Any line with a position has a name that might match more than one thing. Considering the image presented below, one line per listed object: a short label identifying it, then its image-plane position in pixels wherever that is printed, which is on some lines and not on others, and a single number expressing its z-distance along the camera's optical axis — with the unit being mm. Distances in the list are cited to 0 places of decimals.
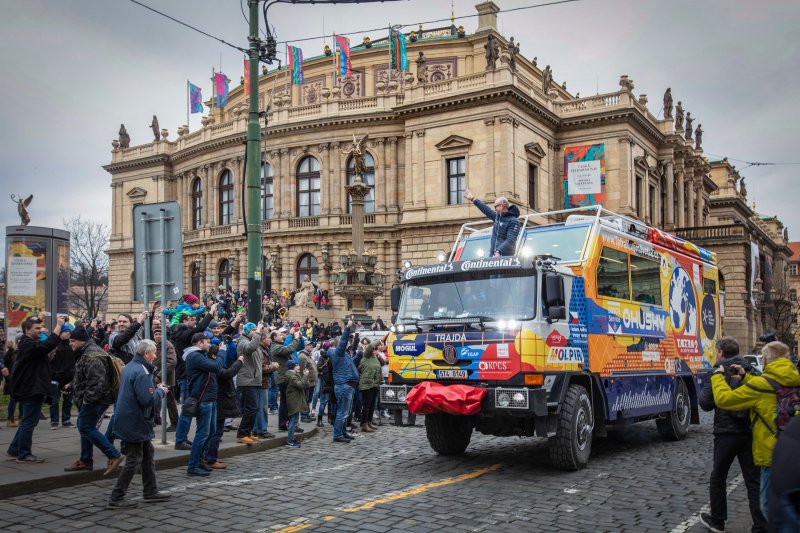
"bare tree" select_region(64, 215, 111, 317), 66756
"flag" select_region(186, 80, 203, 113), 51719
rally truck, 9797
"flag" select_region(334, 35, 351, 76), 46250
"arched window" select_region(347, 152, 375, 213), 47438
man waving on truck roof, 11562
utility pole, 13008
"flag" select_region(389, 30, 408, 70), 44031
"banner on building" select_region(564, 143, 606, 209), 44375
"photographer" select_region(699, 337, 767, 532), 7043
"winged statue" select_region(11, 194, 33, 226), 24312
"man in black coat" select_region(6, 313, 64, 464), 9945
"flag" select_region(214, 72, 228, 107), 51219
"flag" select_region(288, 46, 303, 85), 46906
